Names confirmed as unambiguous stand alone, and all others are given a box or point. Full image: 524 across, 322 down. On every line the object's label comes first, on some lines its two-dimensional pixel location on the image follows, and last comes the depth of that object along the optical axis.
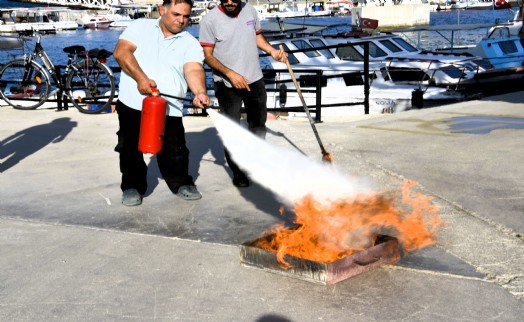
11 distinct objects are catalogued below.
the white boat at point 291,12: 116.25
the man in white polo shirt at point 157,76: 6.17
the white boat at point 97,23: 120.37
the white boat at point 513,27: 26.13
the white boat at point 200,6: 122.49
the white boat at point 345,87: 20.34
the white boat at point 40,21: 101.00
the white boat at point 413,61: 21.06
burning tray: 4.52
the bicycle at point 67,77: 12.88
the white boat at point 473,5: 137.10
